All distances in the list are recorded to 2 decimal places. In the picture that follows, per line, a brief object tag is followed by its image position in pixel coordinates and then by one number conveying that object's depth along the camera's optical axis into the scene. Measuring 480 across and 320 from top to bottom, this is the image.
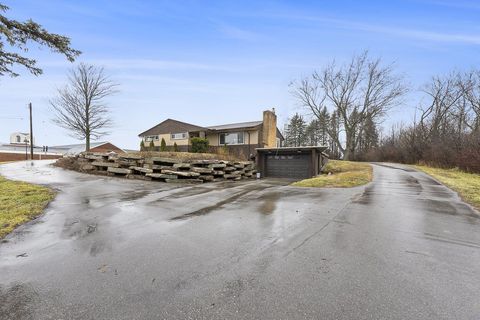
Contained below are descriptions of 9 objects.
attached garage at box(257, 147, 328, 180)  20.33
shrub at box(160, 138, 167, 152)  25.10
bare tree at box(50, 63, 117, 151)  24.64
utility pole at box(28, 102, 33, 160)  31.72
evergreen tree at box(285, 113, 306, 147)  53.41
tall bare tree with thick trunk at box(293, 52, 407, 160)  34.47
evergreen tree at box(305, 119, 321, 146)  50.73
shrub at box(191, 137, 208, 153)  23.19
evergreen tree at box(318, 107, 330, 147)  36.49
